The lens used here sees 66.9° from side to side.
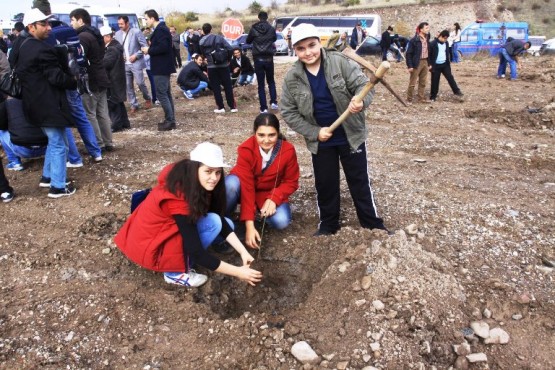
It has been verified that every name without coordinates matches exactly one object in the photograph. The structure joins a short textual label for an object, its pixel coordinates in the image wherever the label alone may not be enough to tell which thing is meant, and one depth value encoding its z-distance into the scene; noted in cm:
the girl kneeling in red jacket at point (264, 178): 324
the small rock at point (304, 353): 229
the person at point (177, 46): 1536
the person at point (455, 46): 1441
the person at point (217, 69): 745
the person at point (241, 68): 1048
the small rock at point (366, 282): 267
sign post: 1071
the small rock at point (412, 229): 334
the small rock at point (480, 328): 245
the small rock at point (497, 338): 243
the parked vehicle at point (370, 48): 1833
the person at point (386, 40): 1495
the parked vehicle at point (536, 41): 1736
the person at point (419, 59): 840
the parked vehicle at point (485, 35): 1700
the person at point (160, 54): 642
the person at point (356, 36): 1727
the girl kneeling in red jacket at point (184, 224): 259
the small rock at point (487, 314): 262
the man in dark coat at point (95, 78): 525
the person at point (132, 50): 756
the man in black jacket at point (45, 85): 396
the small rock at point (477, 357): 229
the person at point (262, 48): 734
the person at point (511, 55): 1023
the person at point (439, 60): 859
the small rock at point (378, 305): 253
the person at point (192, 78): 968
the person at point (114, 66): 641
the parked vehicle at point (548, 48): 1498
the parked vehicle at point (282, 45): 2056
